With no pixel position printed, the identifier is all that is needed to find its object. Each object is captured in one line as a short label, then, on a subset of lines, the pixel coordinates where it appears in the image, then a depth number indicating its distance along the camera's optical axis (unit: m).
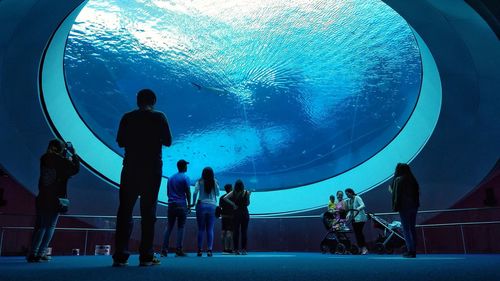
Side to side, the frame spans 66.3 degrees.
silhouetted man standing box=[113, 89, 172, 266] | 3.84
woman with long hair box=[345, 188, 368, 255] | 9.84
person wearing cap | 7.17
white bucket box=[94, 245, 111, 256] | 10.59
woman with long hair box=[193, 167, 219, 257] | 7.63
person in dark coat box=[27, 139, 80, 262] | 5.01
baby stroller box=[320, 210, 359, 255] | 9.91
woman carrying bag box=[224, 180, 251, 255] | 8.26
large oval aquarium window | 12.38
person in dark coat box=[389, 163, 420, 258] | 6.45
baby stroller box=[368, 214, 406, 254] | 9.61
